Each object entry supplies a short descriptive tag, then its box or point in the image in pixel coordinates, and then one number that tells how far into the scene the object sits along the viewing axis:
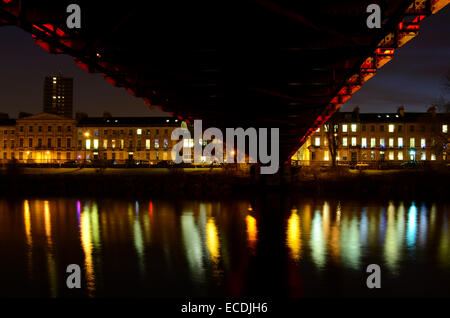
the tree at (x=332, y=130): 74.75
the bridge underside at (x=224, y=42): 10.94
